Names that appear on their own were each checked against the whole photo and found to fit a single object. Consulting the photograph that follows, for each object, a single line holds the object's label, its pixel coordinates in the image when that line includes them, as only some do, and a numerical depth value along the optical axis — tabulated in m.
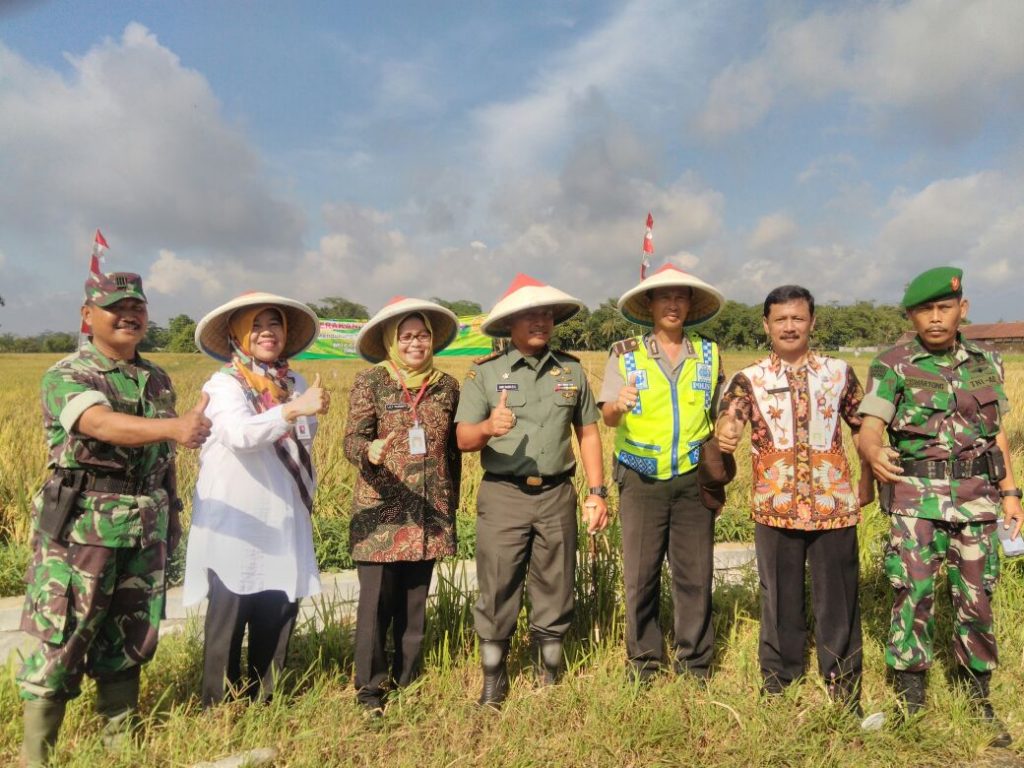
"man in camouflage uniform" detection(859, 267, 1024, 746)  2.60
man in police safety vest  2.89
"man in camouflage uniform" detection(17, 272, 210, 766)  2.19
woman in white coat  2.43
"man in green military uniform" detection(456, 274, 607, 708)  2.80
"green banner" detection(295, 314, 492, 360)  9.00
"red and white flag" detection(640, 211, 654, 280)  3.39
